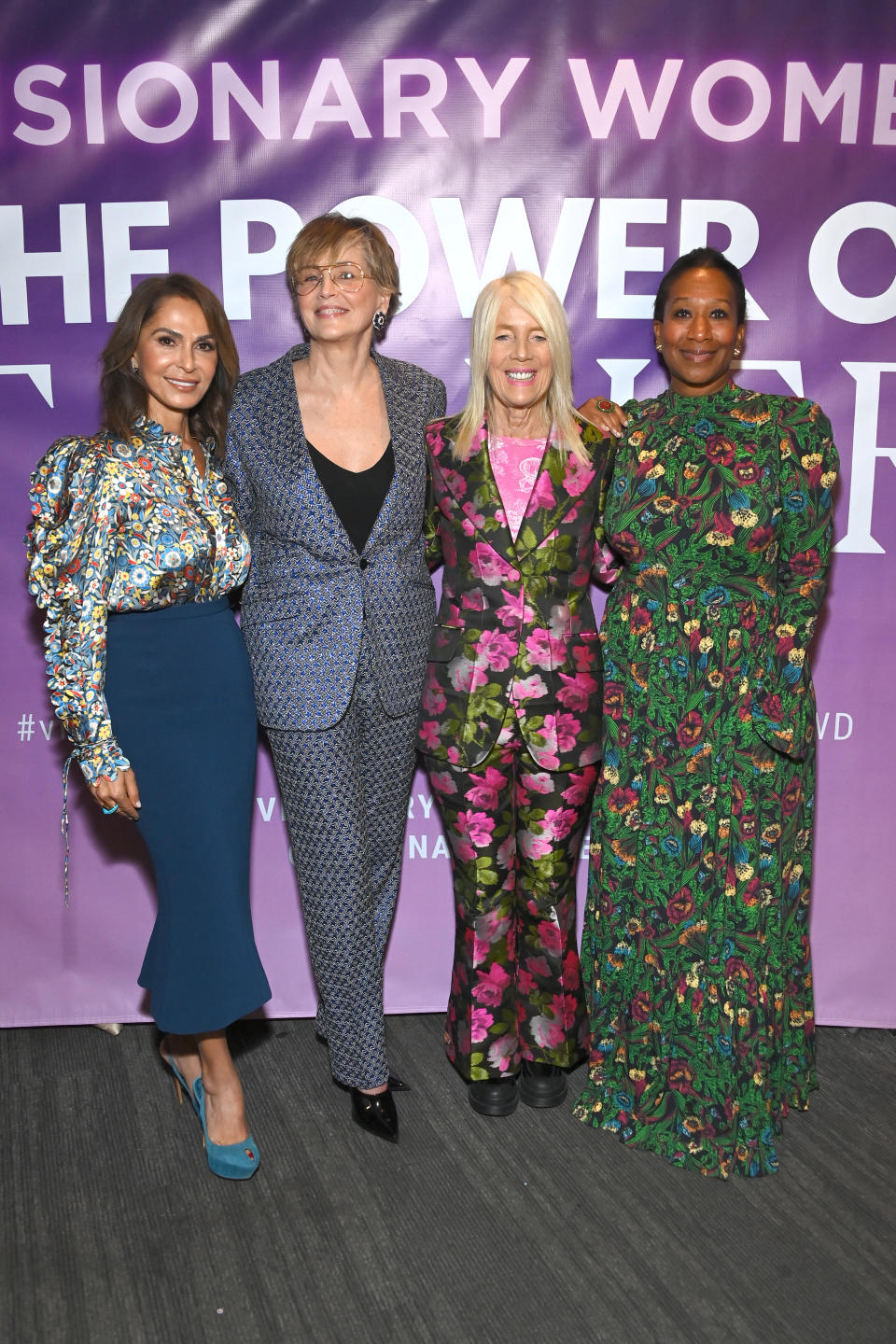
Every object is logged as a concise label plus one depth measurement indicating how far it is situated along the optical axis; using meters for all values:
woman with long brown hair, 2.32
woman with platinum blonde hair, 2.55
